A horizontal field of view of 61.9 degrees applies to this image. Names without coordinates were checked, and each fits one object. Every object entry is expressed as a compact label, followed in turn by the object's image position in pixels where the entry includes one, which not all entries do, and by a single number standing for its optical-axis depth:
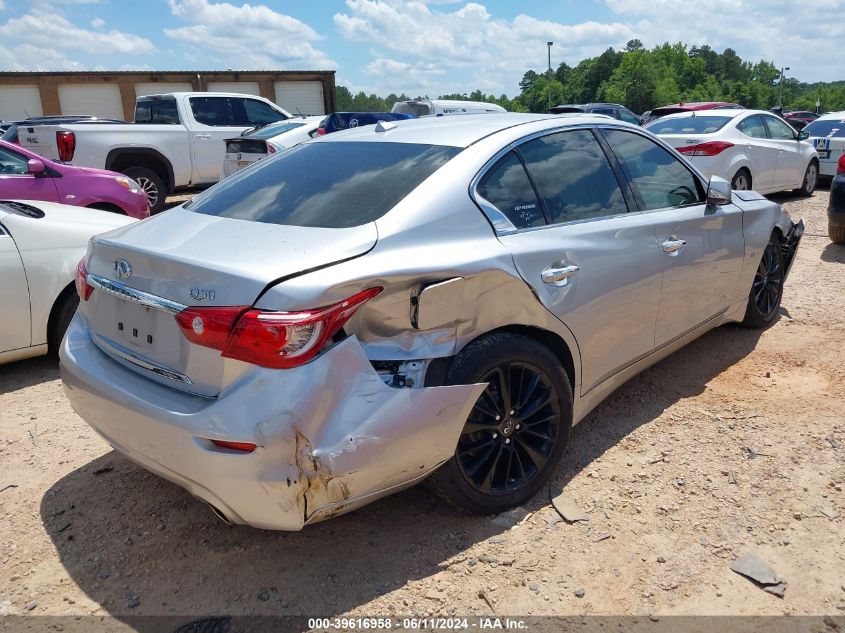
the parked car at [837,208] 7.54
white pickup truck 10.59
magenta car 7.50
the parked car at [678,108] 18.98
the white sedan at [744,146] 10.06
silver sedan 2.36
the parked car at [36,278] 4.55
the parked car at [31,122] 11.41
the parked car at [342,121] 10.45
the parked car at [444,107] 13.81
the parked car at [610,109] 19.84
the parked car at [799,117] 30.82
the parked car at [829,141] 12.70
